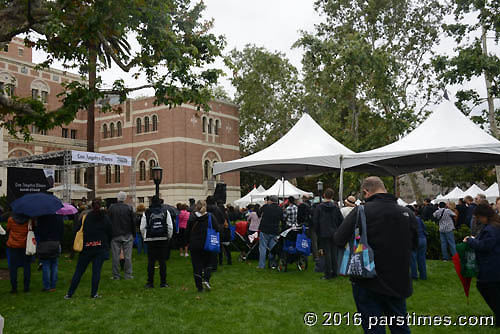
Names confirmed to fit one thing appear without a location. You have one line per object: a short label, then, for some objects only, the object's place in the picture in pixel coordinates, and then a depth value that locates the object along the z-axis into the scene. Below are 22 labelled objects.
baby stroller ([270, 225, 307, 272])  10.98
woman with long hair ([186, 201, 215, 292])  8.27
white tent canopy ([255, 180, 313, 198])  26.24
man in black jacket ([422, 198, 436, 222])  14.66
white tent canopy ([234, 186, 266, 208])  29.86
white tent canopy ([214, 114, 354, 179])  12.62
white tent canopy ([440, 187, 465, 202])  29.70
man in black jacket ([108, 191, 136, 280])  9.98
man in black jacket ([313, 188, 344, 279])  9.82
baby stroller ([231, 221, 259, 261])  13.30
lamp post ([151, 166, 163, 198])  12.34
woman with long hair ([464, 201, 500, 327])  5.45
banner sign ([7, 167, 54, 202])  21.98
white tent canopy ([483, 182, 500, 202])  28.15
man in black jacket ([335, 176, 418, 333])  4.04
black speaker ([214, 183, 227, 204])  17.25
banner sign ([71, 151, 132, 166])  17.38
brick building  39.06
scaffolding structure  17.20
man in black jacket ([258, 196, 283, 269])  11.23
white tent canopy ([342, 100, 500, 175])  10.85
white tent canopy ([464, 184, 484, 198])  27.98
